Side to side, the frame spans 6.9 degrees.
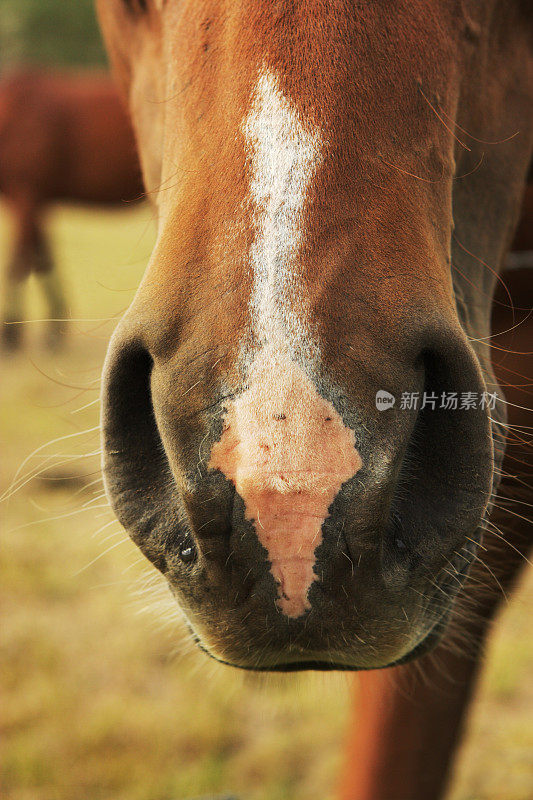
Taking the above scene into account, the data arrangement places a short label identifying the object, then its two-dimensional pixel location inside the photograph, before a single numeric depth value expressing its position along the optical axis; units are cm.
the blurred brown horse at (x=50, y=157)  737
